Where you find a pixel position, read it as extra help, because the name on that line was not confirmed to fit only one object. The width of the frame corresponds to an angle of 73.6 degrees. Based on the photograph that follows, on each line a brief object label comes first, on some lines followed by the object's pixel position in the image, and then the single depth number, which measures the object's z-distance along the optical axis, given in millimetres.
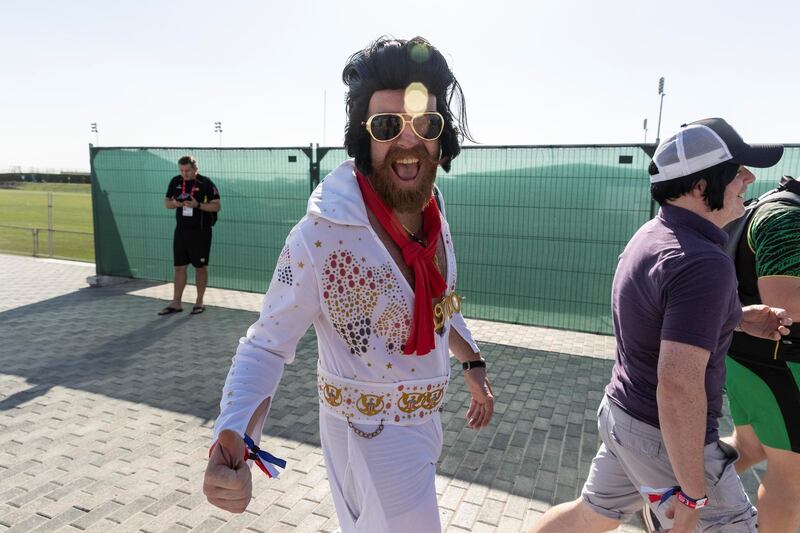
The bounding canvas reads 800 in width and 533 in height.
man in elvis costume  1605
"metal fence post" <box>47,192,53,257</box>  12755
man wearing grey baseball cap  1616
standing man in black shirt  7262
